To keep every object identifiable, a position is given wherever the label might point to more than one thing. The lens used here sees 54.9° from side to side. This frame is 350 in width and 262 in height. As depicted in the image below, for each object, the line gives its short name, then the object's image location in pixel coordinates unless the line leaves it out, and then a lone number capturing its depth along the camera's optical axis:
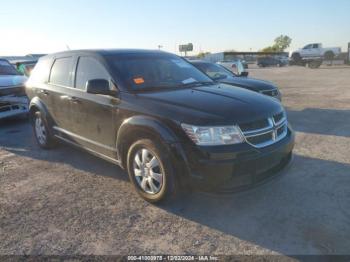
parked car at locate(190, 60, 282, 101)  7.93
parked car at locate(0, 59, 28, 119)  8.38
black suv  3.36
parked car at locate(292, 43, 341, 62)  38.53
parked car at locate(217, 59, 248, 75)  14.83
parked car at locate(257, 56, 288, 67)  49.91
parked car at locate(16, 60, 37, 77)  13.68
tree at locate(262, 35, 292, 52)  108.56
